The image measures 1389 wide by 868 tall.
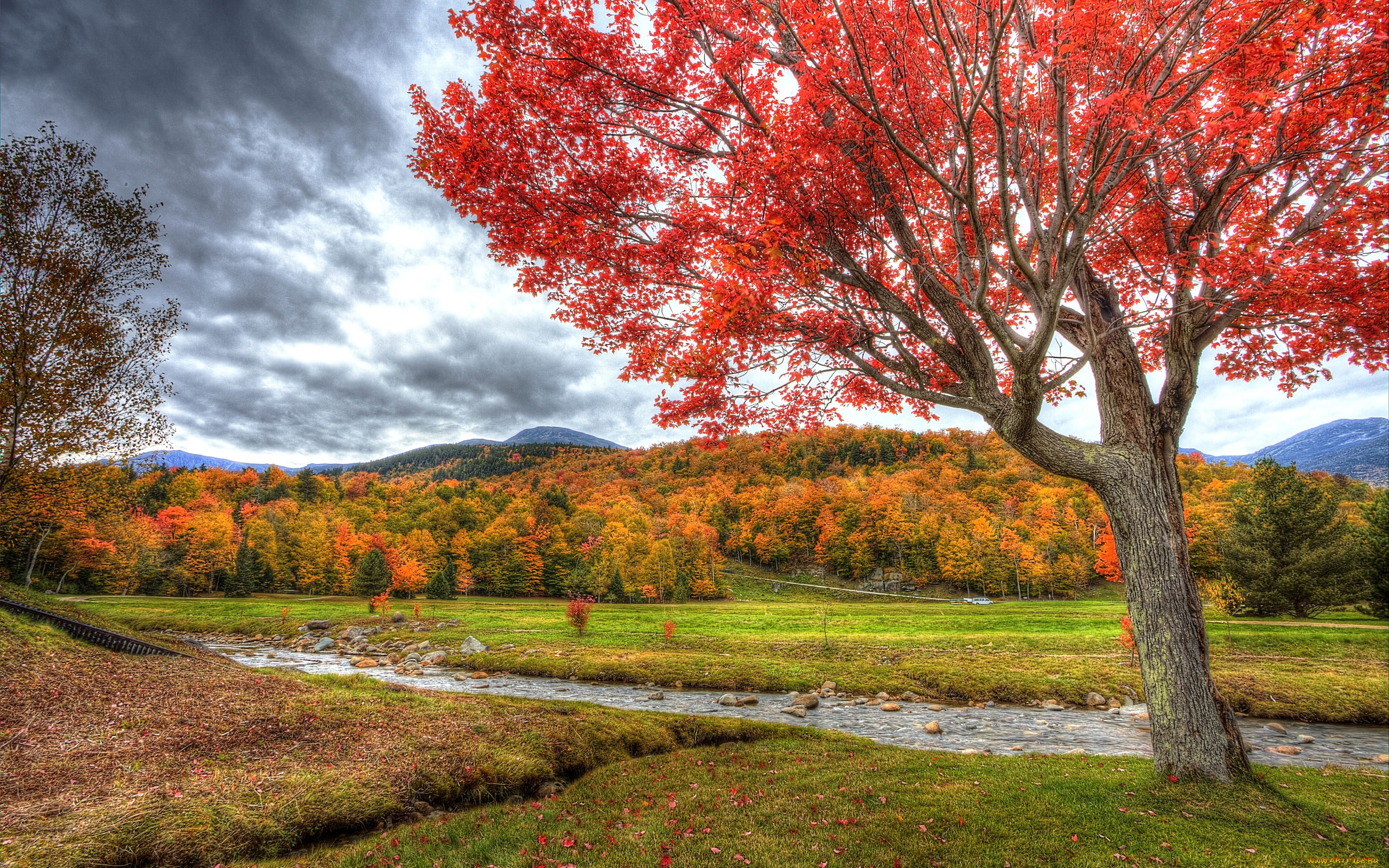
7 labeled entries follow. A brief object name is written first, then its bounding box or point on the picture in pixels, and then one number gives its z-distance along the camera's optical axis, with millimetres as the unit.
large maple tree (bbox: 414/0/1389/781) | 5465
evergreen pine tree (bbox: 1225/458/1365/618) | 33125
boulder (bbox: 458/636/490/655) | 28641
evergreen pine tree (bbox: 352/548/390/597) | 49469
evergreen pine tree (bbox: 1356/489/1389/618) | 30922
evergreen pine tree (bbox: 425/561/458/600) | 59875
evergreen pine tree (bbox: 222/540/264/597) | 57344
